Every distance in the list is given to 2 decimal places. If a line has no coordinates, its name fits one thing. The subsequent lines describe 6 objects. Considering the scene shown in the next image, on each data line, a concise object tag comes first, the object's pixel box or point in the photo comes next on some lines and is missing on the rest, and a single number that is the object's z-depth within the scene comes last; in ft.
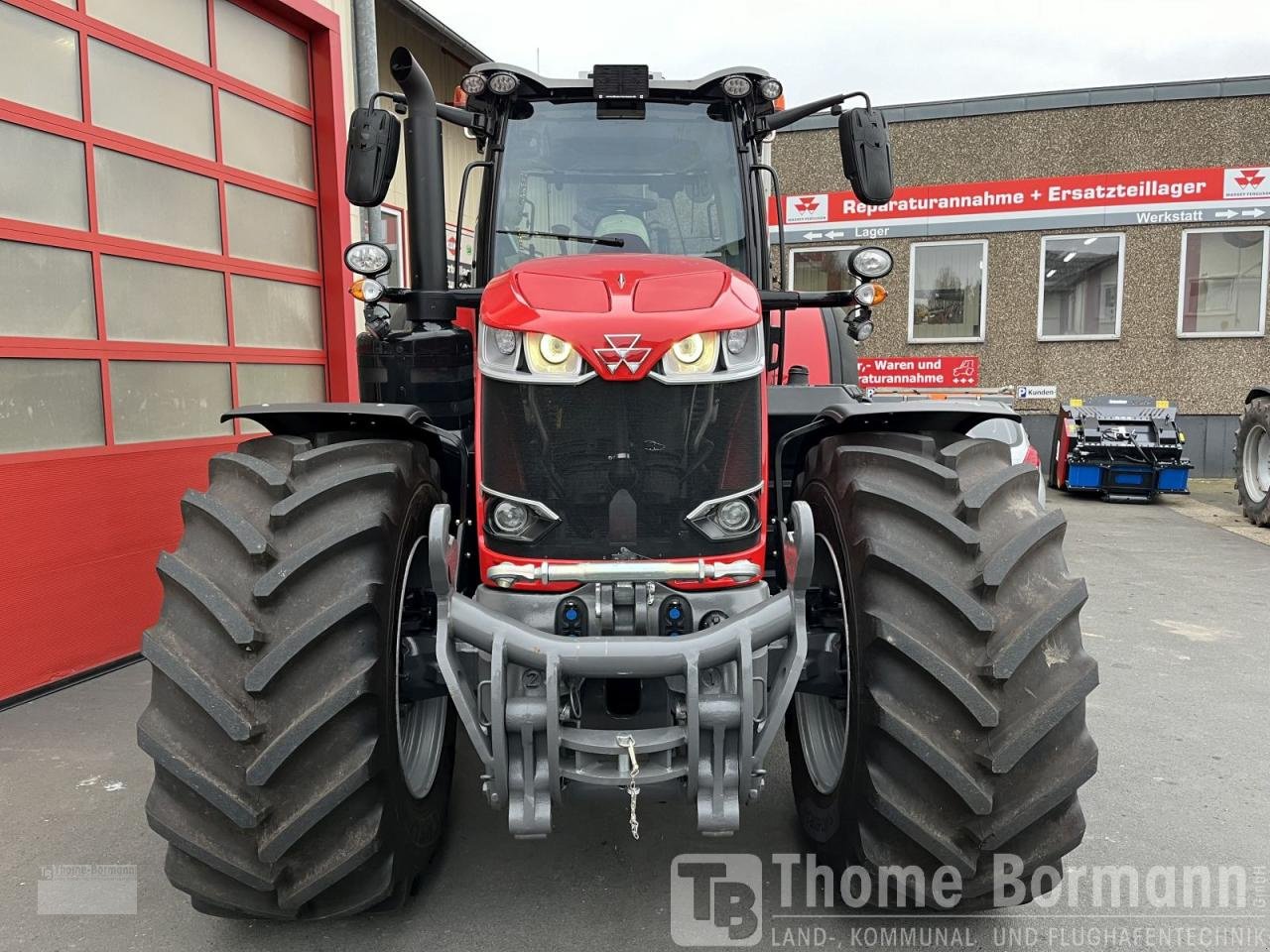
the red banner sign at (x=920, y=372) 44.27
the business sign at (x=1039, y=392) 43.39
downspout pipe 21.29
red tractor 6.78
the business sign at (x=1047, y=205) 41.16
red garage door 13.97
